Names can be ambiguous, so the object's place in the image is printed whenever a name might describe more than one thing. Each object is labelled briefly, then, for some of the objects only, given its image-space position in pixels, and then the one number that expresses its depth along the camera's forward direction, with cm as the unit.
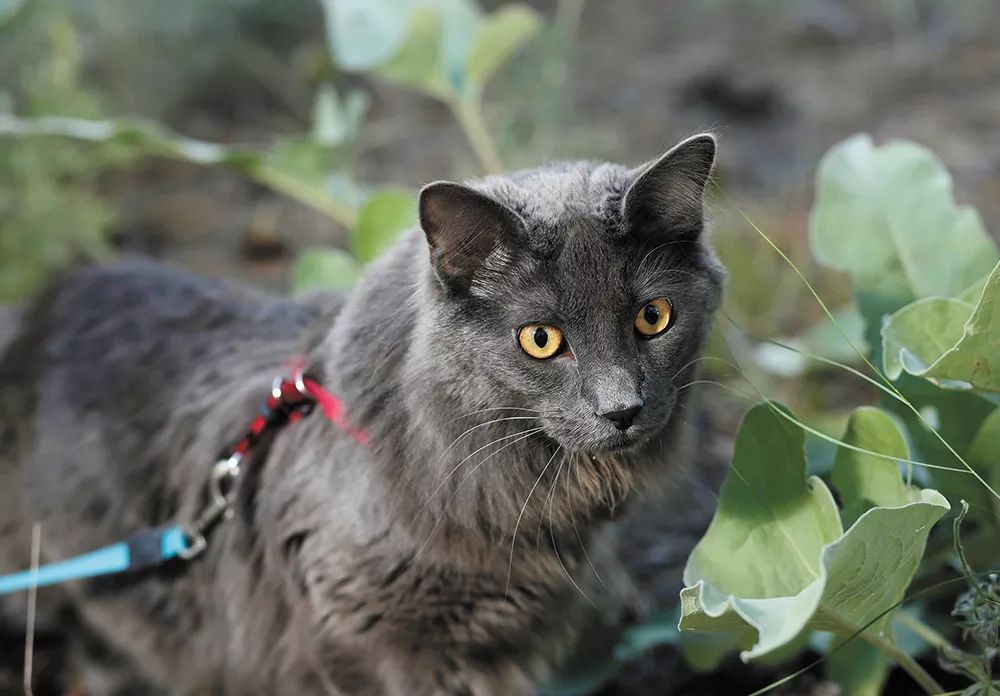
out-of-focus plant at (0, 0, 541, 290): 258
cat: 144
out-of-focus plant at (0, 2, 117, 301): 330
